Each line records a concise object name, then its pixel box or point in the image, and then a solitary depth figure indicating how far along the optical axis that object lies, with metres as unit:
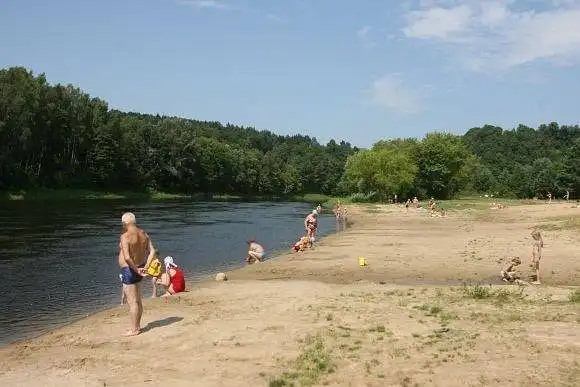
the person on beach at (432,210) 59.92
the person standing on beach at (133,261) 11.54
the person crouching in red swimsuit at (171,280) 18.39
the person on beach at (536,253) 18.83
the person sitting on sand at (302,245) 31.45
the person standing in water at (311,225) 32.84
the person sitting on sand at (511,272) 18.97
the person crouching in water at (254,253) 28.48
